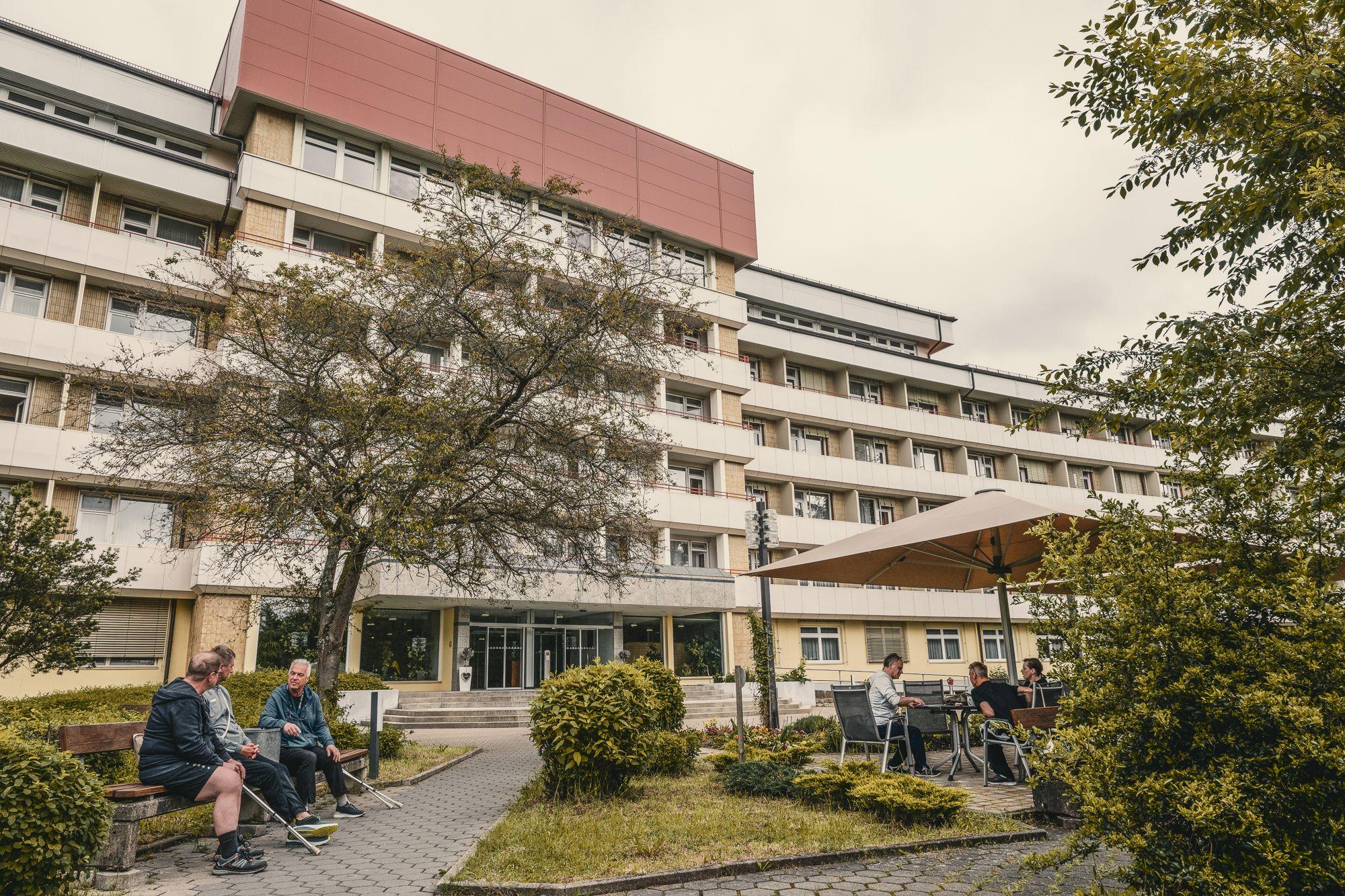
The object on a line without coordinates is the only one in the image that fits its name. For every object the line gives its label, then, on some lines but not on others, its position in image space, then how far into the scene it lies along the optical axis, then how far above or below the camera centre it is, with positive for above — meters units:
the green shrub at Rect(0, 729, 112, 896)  4.34 -0.85
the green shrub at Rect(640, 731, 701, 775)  9.64 -1.30
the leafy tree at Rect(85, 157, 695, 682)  11.70 +3.46
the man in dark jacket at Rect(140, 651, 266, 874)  5.99 -0.76
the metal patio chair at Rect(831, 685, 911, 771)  9.23 -0.96
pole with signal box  15.39 +1.85
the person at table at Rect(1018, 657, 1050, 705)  10.60 -0.53
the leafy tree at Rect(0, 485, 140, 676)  13.79 +1.12
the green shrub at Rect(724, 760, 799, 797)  7.95 -1.33
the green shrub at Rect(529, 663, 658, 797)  7.90 -0.80
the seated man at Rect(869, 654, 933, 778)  9.30 -0.78
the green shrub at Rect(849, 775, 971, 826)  6.45 -1.25
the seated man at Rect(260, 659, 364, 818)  7.50 -0.77
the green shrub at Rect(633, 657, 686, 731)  11.44 -0.71
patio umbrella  9.43 +1.08
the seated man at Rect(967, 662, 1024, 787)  8.91 -0.76
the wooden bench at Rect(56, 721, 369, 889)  5.52 -1.13
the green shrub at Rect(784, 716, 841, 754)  12.19 -1.52
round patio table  9.23 -1.08
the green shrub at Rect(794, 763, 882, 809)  7.21 -1.23
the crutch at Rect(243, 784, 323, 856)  6.31 -1.27
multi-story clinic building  21.95 +10.24
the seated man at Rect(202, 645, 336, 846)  6.64 -0.94
